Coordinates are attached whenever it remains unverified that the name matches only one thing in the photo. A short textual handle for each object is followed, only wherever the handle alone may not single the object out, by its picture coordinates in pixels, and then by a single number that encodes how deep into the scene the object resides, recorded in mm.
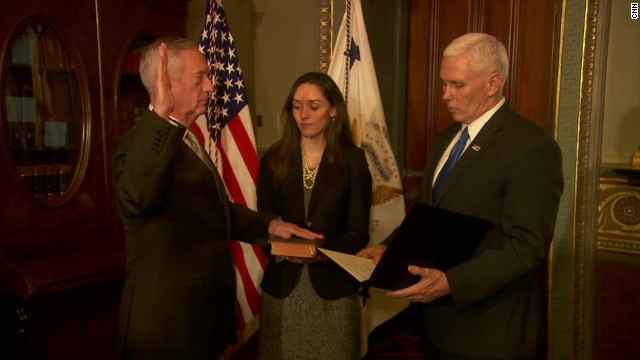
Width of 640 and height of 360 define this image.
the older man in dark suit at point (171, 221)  1166
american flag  2527
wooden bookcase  2102
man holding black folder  1232
